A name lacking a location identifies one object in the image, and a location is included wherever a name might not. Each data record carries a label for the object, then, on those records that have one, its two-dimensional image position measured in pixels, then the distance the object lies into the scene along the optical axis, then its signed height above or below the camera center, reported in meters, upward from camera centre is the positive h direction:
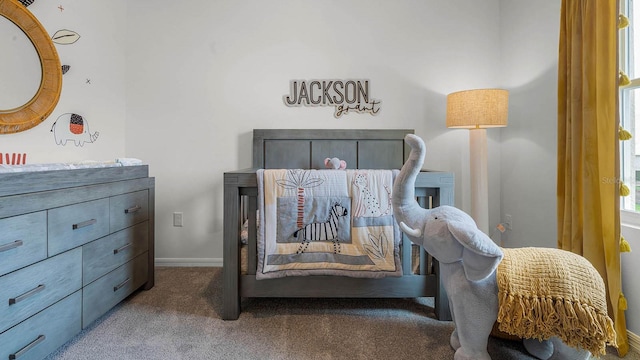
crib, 1.54 -0.49
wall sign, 2.41 +0.68
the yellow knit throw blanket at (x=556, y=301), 0.97 -0.39
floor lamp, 1.94 +0.39
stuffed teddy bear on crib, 2.15 +0.13
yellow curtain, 1.32 +0.18
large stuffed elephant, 1.05 -0.28
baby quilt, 1.50 -0.21
